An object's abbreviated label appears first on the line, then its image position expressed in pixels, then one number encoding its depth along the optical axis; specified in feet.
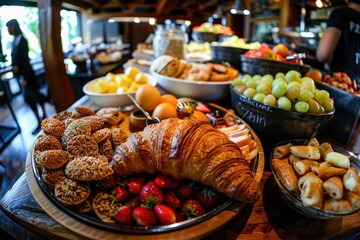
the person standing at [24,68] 9.56
